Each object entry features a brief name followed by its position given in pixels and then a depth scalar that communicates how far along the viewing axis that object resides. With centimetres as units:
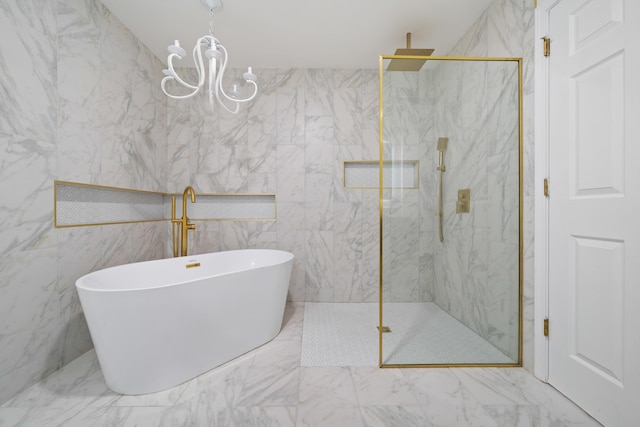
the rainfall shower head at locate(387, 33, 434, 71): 161
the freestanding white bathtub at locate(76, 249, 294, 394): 129
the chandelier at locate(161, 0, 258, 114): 147
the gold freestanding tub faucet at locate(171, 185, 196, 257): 245
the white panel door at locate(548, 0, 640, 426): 107
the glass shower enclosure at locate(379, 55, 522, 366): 163
